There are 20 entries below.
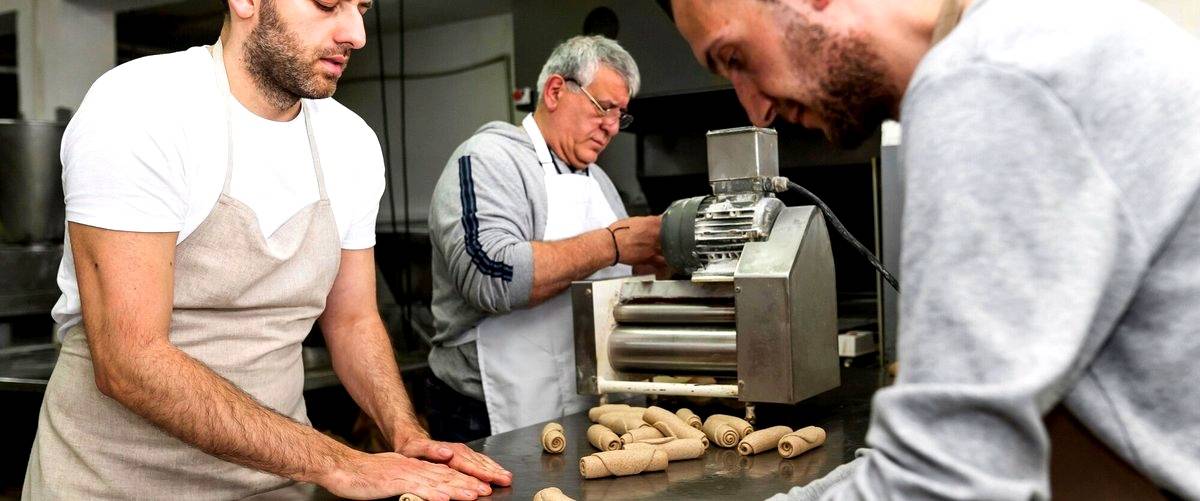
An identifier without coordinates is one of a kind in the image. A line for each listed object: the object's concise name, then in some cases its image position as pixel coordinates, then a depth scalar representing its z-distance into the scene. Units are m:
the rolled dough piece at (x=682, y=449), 1.58
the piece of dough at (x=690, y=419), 1.81
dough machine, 1.78
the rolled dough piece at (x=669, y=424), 1.67
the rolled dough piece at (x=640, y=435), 1.63
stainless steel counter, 1.42
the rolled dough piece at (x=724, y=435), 1.69
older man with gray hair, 2.31
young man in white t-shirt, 1.47
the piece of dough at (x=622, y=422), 1.75
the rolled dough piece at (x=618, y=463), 1.47
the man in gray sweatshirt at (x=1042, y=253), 0.65
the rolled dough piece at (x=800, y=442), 1.61
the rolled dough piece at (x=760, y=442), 1.63
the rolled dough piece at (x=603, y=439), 1.64
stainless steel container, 3.58
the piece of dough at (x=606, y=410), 1.90
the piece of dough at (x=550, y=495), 1.31
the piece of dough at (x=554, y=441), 1.65
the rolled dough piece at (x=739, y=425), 1.71
